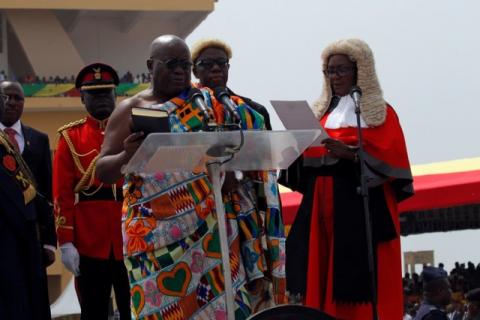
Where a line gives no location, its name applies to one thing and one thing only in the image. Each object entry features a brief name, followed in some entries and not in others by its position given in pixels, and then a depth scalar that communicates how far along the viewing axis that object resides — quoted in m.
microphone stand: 9.41
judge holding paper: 10.17
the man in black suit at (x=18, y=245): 10.10
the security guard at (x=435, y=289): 13.88
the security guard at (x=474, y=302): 14.80
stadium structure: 45.66
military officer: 10.88
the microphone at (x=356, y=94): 9.76
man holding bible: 8.11
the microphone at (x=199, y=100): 7.63
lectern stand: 7.06
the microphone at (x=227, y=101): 7.95
